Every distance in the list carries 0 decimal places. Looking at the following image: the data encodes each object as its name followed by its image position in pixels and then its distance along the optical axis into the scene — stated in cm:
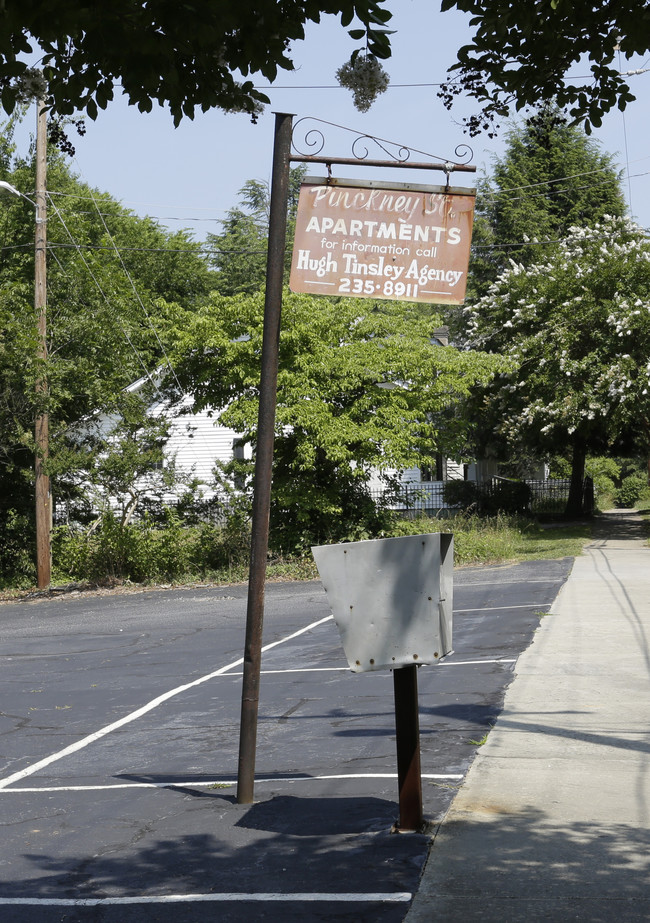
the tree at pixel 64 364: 2247
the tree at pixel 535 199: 4362
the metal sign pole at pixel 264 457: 659
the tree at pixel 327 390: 2247
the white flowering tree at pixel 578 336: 2733
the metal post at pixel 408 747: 554
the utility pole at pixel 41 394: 2234
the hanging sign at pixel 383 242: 673
